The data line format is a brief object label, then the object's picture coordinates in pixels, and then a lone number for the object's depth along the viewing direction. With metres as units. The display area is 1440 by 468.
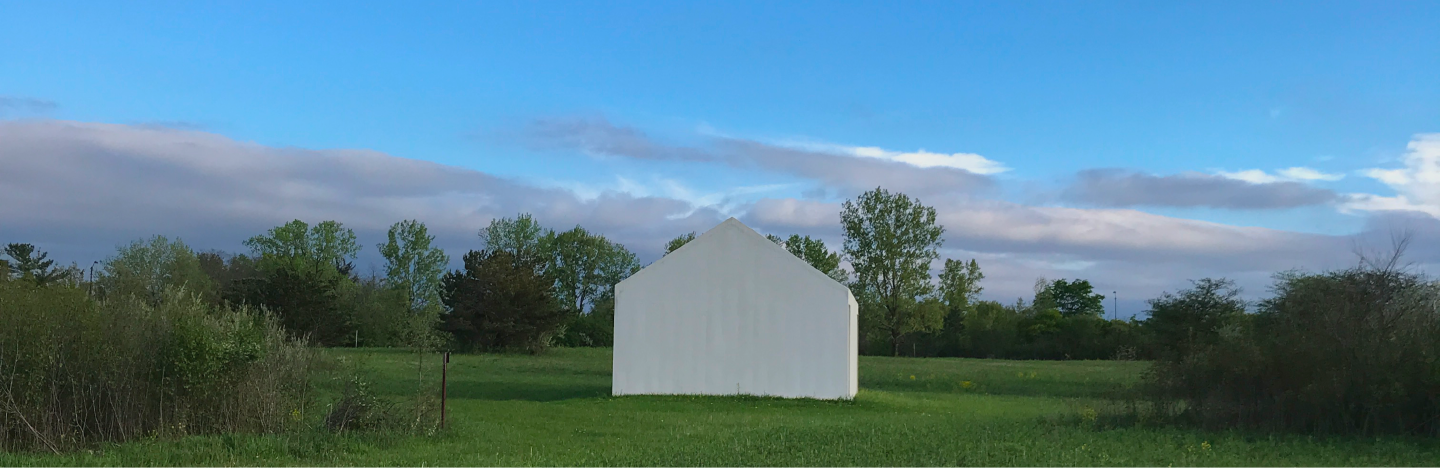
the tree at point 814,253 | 64.70
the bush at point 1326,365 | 14.14
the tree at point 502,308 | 42.81
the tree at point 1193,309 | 34.12
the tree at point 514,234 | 67.75
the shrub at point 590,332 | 55.81
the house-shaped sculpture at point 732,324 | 22.33
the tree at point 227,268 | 60.36
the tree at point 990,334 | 54.88
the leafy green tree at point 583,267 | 68.12
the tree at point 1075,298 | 83.25
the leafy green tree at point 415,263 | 65.25
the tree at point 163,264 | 49.69
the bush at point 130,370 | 12.19
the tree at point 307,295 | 46.50
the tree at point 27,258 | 43.84
